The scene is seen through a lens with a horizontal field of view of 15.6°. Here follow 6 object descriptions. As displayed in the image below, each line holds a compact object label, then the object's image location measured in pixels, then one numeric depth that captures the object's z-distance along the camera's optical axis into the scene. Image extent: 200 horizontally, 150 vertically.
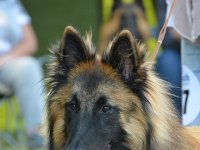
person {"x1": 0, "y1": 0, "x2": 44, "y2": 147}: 8.43
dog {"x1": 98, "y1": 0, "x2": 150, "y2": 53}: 8.68
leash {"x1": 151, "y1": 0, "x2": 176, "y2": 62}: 5.74
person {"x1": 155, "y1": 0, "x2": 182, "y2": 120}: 7.14
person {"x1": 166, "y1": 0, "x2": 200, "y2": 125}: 5.98
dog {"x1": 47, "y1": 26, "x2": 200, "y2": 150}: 5.46
